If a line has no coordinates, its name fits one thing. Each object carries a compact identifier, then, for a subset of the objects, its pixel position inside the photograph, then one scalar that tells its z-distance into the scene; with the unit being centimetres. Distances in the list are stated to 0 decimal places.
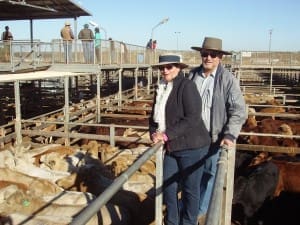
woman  382
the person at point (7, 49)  1619
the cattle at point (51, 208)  491
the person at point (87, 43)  1647
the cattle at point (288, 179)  747
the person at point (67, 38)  1670
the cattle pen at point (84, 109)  1073
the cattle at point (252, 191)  695
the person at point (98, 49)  1657
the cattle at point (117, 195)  552
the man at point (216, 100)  409
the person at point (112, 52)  1805
